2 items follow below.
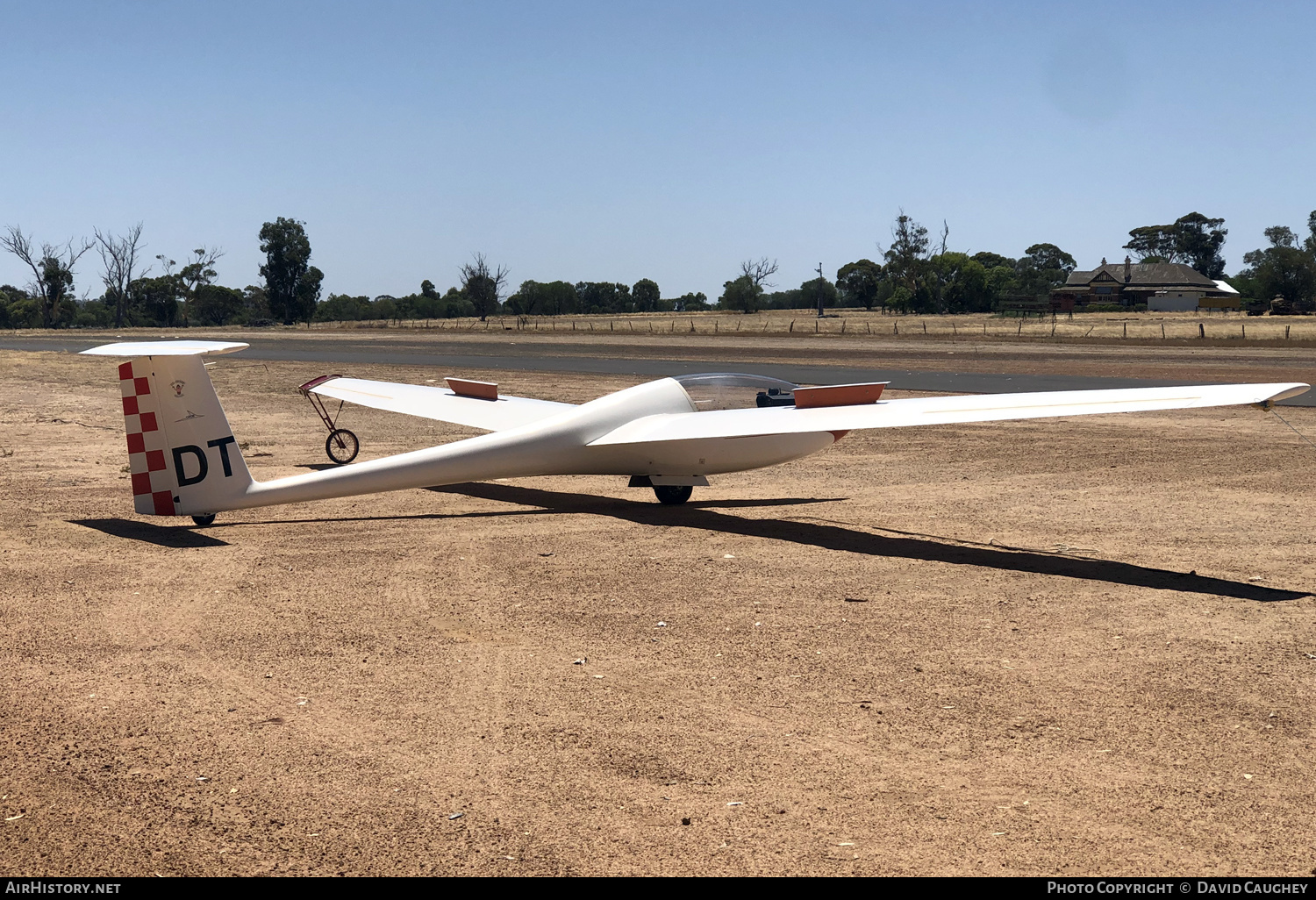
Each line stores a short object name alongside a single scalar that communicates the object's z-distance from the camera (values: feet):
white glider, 37.29
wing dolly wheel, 60.34
